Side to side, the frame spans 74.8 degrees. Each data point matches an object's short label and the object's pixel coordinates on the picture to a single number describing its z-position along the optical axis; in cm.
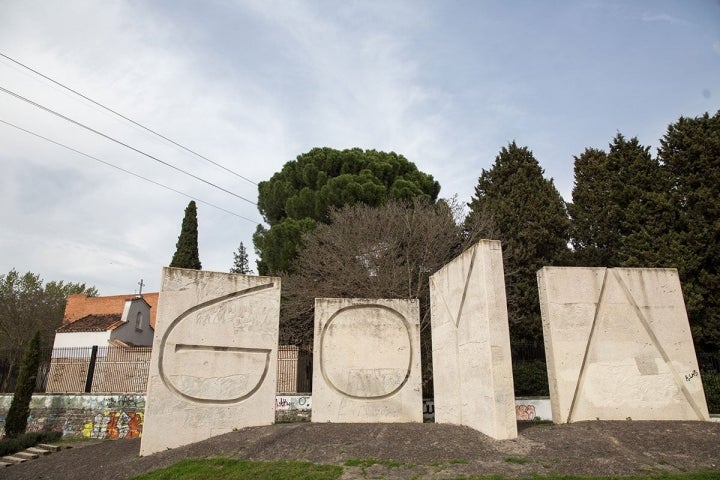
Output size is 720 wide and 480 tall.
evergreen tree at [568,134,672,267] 1961
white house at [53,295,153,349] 2683
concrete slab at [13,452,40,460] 1402
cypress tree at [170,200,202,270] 2689
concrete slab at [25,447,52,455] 1430
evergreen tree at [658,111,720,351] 1752
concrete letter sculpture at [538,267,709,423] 1087
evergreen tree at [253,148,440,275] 2230
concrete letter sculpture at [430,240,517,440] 938
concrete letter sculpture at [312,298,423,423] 1194
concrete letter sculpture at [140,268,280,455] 1091
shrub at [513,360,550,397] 1697
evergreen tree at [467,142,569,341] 1997
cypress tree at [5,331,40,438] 1614
